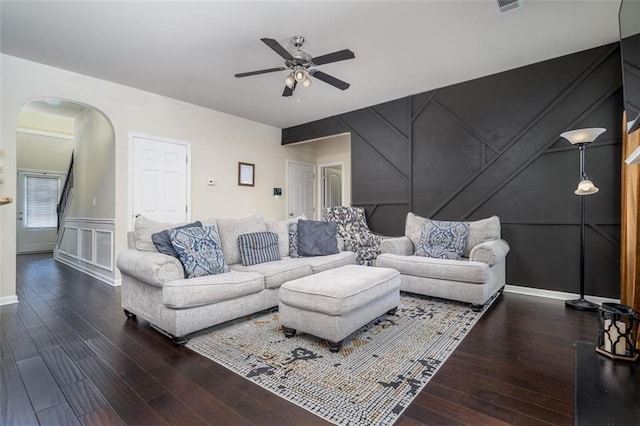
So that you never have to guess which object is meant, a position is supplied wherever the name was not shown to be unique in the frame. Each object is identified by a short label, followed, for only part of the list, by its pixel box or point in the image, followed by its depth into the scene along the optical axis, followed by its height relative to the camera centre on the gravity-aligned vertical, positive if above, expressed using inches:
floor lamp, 116.4 +10.3
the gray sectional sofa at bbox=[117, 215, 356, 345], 88.3 -25.4
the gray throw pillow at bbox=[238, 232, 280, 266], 126.0 -16.6
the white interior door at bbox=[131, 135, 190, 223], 171.5 +18.3
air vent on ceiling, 97.0 +68.7
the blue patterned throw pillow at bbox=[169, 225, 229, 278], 100.4 -14.5
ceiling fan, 104.3 +54.8
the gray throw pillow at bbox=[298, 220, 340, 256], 149.0 -14.6
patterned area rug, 61.4 -39.7
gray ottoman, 83.6 -27.5
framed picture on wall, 224.1 +27.7
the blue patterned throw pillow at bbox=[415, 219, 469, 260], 140.6 -14.1
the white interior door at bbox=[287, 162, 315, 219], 262.4 +18.7
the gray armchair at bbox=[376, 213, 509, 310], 118.8 -24.5
